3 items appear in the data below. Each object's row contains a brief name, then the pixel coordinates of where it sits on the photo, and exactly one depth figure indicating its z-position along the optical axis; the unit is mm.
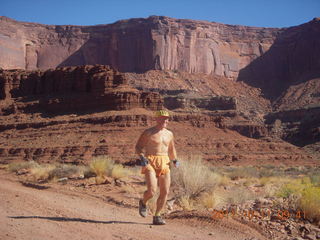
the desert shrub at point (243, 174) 23539
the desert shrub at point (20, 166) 20850
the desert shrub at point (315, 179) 17244
